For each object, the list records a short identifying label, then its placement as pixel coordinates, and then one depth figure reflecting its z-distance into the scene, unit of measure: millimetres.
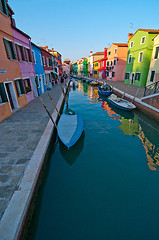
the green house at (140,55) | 18844
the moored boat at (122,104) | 13209
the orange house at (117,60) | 28523
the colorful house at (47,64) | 21409
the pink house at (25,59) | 11664
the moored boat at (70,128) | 6887
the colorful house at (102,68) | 37131
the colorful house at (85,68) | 63031
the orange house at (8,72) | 8883
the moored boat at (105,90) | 20323
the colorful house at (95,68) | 45219
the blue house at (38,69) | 16484
